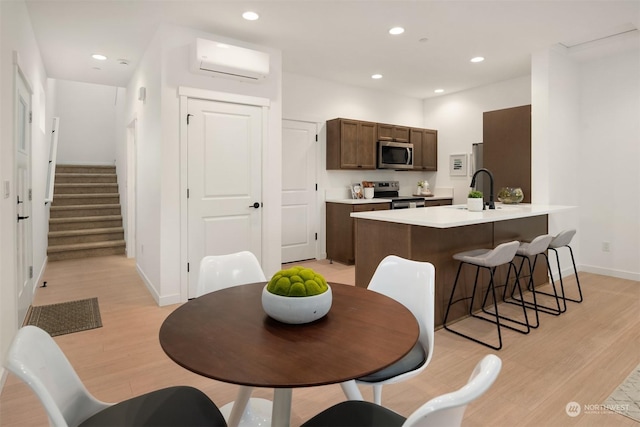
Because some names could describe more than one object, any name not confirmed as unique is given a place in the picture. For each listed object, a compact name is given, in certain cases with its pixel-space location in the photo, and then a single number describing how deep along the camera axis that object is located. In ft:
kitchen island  9.42
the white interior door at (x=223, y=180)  12.03
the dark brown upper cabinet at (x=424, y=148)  20.84
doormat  10.02
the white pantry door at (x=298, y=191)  17.44
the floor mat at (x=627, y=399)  6.35
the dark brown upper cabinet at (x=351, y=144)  17.85
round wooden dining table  3.15
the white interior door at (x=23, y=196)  9.38
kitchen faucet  11.57
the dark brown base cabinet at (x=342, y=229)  17.10
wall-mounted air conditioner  11.24
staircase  19.03
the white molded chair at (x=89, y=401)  3.38
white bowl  4.03
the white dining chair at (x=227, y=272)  6.40
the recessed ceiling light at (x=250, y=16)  10.75
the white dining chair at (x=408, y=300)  4.81
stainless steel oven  18.74
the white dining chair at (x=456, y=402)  2.60
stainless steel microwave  19.13
